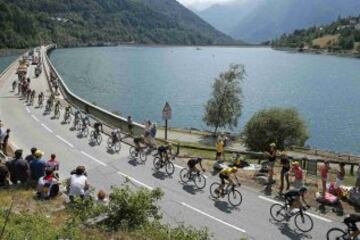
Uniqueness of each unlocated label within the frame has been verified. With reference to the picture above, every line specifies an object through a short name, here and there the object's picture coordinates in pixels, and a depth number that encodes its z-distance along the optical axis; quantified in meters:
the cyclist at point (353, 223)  13.95
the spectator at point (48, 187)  15.70
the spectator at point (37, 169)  16.98
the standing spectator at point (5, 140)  23.73
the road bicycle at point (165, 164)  21.92
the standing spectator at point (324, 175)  18.33
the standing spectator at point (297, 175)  18.62
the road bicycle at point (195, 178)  20.11
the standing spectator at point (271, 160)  20.17
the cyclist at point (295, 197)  15.99
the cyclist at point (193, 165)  20.02
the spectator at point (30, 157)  17.78
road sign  28.65
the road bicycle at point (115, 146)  25.98
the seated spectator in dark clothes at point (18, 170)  16.64
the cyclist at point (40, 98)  41.27
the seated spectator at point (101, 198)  14.30
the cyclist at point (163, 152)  21.91
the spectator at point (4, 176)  16.25
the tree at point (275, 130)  44.21
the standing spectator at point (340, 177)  18.53
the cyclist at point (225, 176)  18.03
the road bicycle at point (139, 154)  23.95
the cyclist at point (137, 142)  24.06
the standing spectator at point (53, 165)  17.32
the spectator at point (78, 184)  15.42
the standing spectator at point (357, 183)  18.35
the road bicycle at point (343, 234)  14.02
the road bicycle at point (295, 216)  15.77
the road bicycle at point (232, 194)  17.94
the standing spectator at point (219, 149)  24.12
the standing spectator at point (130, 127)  30.12
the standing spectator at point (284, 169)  19.20
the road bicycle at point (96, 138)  27.82
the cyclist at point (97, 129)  27.84
